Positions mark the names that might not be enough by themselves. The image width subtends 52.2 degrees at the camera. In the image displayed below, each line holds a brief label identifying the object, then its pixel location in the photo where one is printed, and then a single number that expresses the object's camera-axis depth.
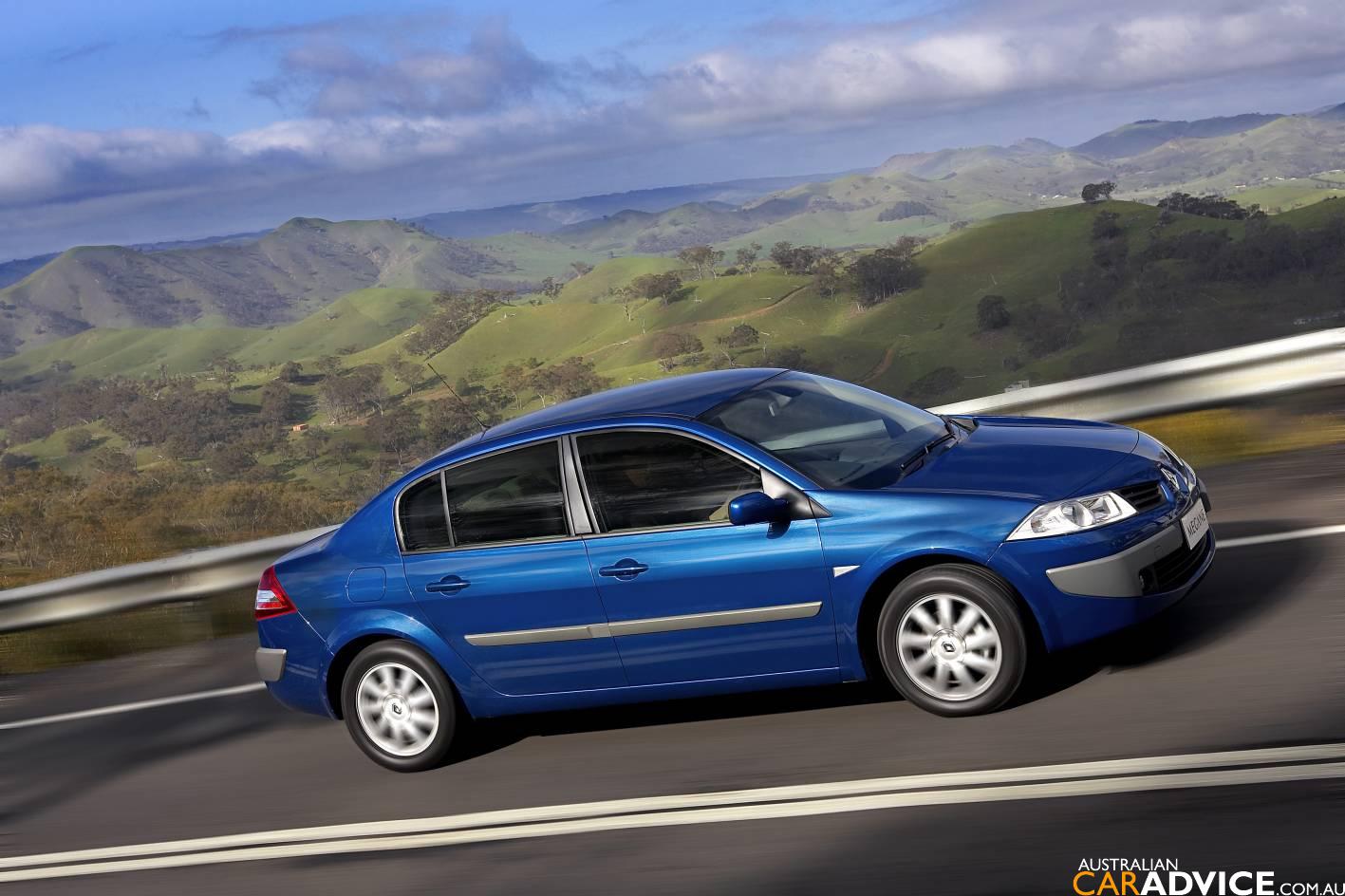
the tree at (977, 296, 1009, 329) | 108.81
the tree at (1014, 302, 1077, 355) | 93.56
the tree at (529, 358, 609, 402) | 88.75
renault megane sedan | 5.38
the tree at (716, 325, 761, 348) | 105.71
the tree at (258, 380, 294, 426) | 109.39
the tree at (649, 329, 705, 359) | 108.50
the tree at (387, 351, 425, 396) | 93.53
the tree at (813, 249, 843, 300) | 119.06
